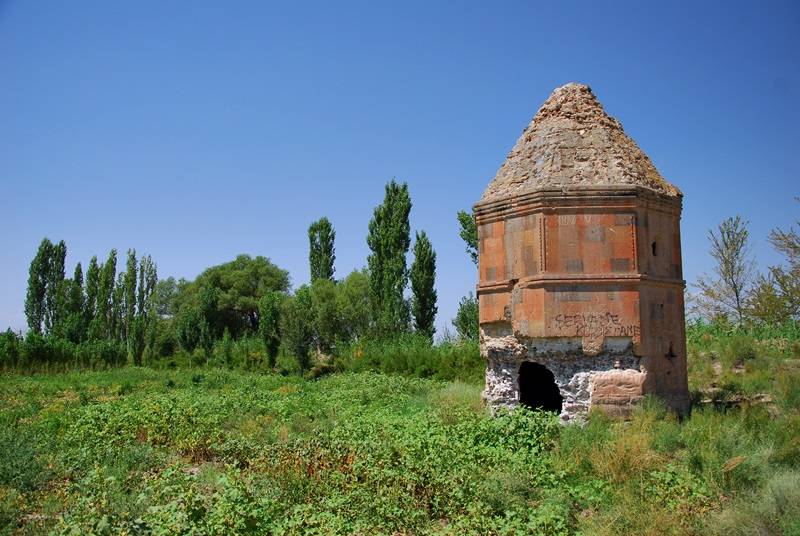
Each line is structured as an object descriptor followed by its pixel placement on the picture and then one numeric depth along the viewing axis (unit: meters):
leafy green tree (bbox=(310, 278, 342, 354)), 35.09
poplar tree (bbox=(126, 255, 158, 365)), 30.84
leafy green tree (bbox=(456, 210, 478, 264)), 26.67
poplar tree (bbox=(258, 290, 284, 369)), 27.33
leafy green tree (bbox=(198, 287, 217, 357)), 33.06
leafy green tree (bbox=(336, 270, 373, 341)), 36.66
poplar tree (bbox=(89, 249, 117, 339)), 34.03
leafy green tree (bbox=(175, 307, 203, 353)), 33.38
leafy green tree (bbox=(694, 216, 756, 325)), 22.89
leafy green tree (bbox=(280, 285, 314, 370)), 25.08
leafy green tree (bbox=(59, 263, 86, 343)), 31.38
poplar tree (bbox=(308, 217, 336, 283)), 36.78
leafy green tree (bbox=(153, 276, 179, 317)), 55.09
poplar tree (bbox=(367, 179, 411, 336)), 27.38
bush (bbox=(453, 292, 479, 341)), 25.89
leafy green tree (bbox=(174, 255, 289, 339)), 44.62
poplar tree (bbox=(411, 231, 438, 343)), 27.00
